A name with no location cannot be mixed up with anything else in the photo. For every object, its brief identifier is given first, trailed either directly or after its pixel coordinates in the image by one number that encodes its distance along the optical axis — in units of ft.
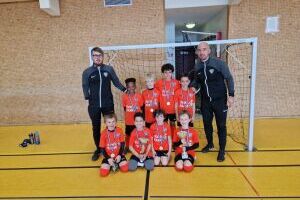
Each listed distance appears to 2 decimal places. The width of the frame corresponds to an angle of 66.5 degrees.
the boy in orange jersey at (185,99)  10.87
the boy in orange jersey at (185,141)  9.52
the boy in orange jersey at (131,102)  11.02
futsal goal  15.60
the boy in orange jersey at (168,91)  10.91
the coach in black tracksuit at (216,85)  9.66
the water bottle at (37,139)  13.11
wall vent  15.57
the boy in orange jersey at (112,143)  9.49
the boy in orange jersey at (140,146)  9.46
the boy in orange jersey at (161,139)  9.87
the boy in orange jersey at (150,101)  10.91
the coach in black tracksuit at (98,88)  10.19
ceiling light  21.54
